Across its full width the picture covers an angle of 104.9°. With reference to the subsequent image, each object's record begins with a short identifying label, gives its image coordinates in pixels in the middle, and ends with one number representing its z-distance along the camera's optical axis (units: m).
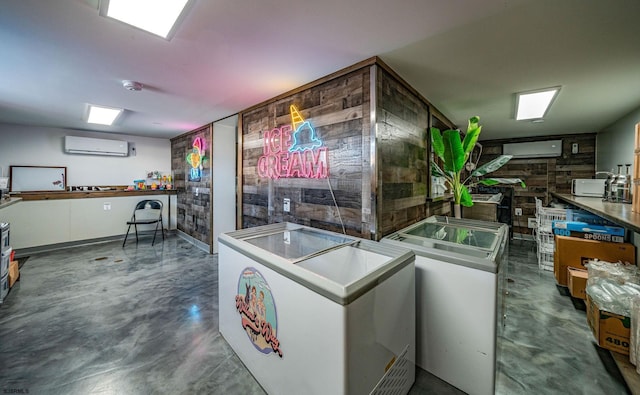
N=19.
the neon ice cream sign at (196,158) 4.39
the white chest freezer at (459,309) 1.42
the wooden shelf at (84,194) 4.05
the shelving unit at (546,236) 3.45
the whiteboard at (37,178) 4.20
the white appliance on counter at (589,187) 3.57
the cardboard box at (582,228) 2.52
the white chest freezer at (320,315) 1.06
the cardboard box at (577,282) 2.52
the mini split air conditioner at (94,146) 4.52
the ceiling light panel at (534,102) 2.52
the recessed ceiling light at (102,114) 3.28
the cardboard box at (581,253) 2.41
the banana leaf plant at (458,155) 2.45
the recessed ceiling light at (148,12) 1.33
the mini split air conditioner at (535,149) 4.72
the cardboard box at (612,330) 1.72
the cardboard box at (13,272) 2.78
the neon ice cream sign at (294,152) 2.34
